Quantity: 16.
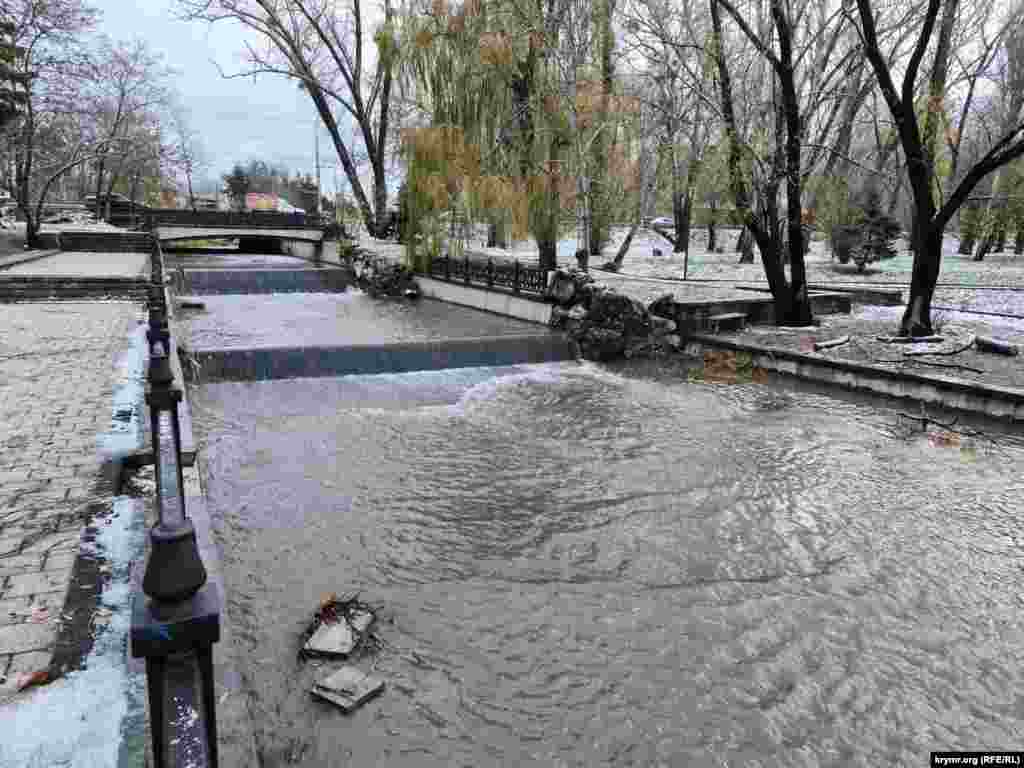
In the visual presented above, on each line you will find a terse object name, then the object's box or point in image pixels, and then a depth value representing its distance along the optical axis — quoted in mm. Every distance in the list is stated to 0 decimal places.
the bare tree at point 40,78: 22250
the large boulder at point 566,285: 14945
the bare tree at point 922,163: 11094
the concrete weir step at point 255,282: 20594
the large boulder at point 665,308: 14047
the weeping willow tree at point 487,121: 17375
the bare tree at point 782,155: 12594
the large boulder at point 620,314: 13781
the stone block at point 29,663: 3217
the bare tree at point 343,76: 27281
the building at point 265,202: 64938
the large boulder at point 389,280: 20750
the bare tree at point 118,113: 33725
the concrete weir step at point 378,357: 11148
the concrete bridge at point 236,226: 30344
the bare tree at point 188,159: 59625
